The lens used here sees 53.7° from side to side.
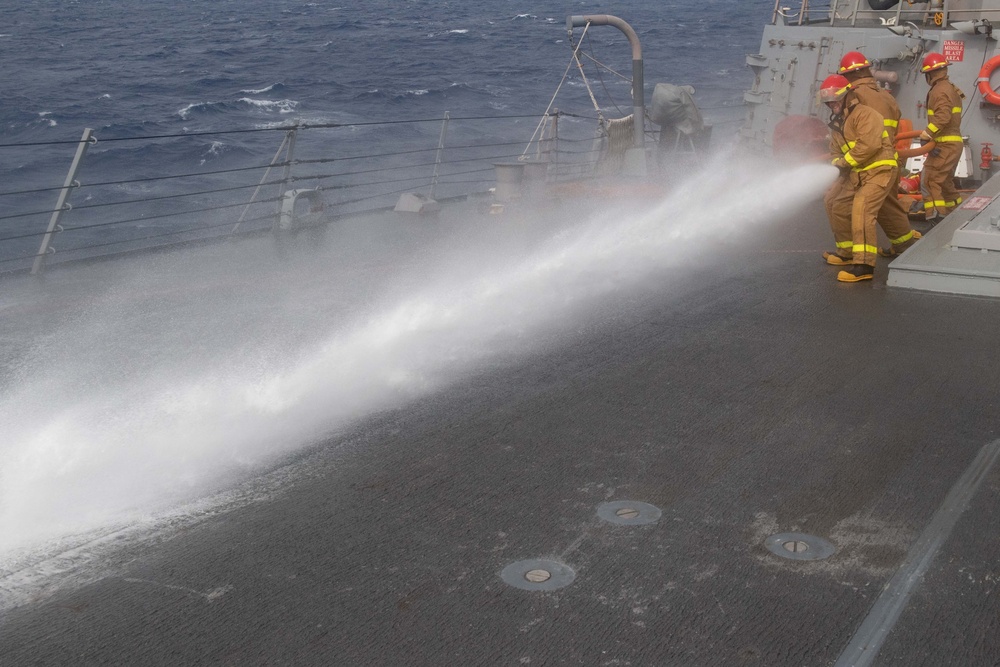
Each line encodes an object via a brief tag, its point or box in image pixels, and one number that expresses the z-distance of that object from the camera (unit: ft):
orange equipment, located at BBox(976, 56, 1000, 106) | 40.15
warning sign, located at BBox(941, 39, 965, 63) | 41.96
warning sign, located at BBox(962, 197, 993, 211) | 30.99
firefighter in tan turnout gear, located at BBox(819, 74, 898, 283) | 28.17
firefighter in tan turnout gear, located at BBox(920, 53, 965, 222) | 34.76
